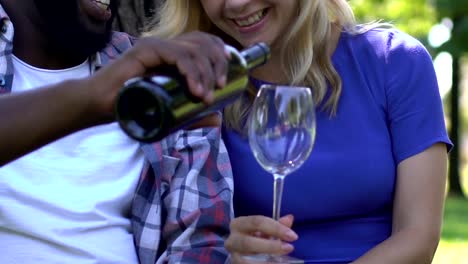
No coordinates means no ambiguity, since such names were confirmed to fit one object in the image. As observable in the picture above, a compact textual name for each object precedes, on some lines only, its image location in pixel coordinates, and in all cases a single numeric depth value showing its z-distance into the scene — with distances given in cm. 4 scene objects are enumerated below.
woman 317
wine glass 261
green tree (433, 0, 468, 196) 1855
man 302
